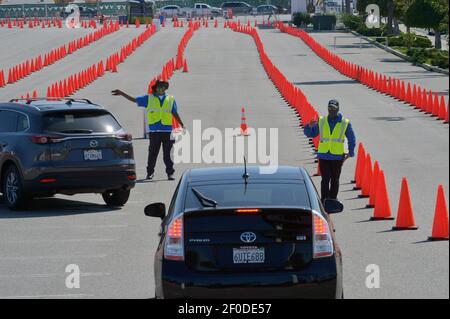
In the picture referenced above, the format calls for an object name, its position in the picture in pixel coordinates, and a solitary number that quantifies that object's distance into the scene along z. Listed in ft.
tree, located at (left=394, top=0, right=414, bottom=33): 245.24
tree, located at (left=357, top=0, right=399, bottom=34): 263.29
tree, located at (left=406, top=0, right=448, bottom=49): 209.67
